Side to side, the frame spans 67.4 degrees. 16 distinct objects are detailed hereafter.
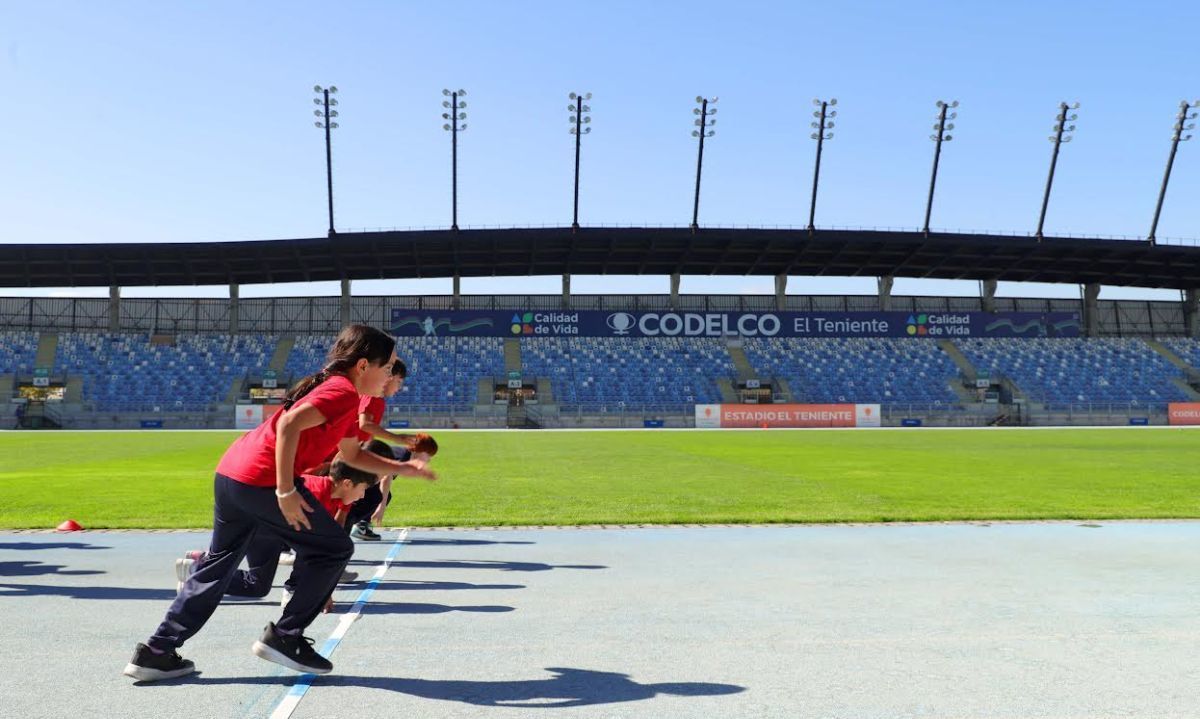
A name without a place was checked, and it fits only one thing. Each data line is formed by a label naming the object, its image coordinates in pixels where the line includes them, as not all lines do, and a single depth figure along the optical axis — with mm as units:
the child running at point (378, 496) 5434
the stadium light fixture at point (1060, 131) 59375
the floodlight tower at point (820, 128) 58781
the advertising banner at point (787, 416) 50844
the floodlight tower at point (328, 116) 56375
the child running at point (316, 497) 5320
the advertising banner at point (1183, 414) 52125
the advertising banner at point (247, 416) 49438
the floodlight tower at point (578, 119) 57844
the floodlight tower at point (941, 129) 59312
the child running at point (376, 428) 6816
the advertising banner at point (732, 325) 59344
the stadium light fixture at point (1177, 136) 59375
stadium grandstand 53688
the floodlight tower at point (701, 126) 58750
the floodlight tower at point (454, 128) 56469
